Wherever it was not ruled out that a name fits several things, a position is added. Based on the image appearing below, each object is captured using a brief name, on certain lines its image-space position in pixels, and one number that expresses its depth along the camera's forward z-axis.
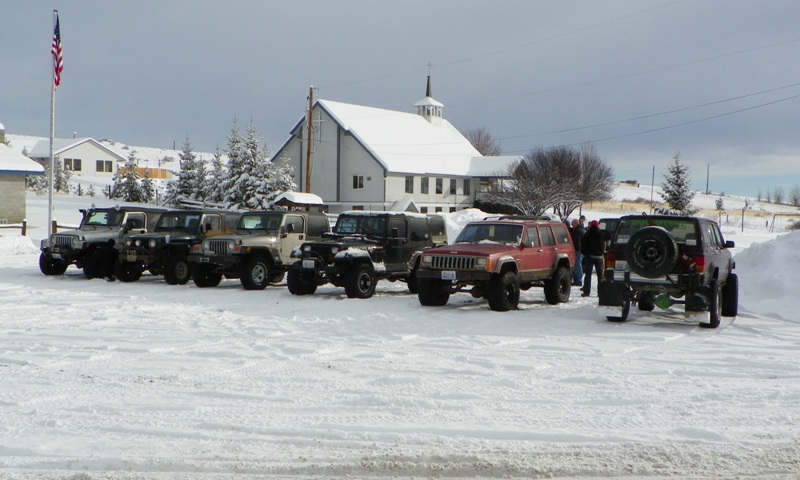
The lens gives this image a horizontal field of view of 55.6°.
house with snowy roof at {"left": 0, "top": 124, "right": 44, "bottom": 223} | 37.53
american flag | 28.31
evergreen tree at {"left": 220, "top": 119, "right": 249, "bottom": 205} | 46.22
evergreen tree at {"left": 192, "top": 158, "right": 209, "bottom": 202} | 52.59
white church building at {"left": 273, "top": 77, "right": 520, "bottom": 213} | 50.72
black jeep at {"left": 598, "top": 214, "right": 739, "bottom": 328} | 11.94
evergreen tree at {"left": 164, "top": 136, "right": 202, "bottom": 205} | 52.81
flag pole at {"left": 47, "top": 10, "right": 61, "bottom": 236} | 29.40
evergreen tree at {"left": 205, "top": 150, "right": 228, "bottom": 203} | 48.21
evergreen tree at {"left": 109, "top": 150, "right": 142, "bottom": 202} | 58.50
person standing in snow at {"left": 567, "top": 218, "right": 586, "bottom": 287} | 18.58
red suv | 13.77
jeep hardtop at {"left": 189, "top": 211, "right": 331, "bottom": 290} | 17.08
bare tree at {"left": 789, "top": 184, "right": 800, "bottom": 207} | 101.06
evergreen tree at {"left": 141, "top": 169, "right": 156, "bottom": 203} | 59.06
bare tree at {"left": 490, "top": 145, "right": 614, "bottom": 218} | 51.62
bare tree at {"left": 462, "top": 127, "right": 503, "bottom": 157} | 103.31
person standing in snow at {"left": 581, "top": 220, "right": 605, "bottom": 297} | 16.92
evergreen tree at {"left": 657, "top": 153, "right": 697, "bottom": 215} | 54.66
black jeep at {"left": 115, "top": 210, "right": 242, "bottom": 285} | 18.58
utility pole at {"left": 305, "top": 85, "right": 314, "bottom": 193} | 39.41
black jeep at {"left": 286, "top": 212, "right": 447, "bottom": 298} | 15.69
